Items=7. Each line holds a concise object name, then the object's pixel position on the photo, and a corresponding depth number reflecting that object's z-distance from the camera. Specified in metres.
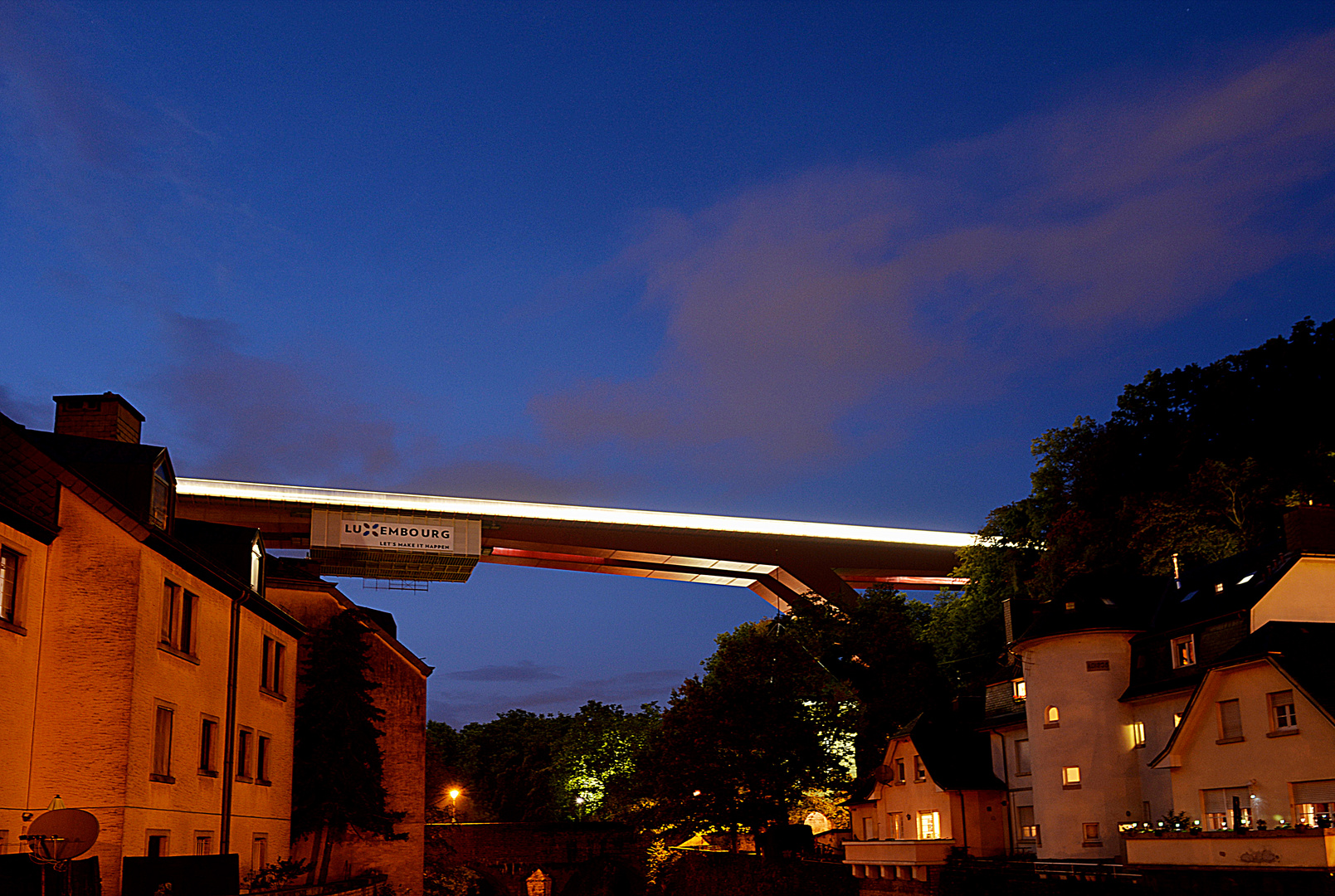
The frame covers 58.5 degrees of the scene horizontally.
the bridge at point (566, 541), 60.66
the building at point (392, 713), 36.69
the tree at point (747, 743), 48.00
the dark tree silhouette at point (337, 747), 33.53
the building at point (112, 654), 20.11
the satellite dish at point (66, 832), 15.95
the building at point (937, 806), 39.47
